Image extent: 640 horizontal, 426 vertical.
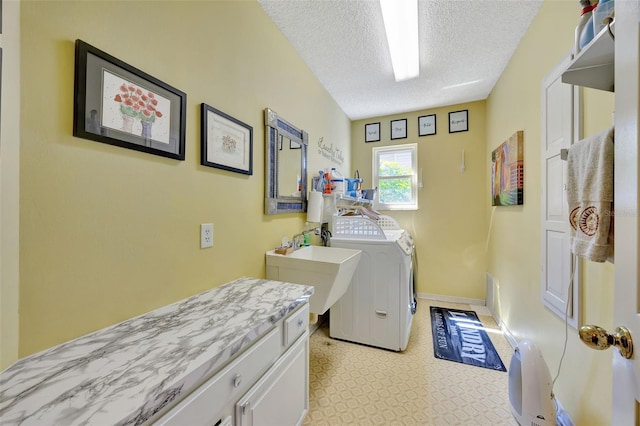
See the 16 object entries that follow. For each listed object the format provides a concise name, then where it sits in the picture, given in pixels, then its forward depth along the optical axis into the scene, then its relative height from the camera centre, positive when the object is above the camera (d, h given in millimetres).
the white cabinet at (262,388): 656 -629
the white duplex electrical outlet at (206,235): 1212 -121
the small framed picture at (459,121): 3164 +1271
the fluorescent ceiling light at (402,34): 1606 +1435
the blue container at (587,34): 748 +591
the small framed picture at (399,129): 3474 +1270
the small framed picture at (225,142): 1212 +403
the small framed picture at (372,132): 3621 +1265
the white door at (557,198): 1266 +110
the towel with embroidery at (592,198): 670 +54
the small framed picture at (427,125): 3318 +1271
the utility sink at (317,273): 1510 -412
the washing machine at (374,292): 2098 -724
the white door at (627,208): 474 +16
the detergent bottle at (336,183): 2507 +332
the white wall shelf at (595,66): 662 +483
